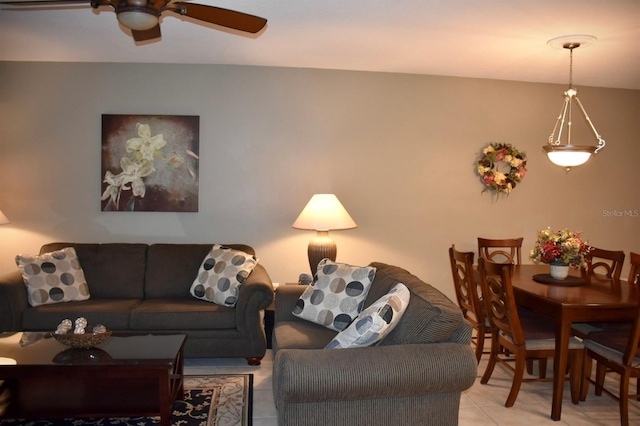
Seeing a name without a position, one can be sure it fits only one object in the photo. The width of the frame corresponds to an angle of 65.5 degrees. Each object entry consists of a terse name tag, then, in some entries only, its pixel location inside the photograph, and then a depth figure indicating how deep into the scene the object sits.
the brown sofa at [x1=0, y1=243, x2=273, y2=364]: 3.68
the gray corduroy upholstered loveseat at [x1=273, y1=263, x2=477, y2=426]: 2.20
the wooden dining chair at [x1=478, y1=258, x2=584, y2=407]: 3.18
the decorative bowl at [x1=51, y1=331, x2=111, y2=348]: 2.77
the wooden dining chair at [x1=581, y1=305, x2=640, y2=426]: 2.86
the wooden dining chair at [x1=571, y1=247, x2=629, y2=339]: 3.48
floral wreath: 4.87
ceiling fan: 2.09
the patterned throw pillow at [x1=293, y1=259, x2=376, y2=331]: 3.23
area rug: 2.88
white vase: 3.63
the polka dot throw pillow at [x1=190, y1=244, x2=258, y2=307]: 3.90
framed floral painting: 4.58
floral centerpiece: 3.55
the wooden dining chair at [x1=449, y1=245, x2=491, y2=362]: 3.70
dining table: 2.99
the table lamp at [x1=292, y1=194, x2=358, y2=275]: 4.24
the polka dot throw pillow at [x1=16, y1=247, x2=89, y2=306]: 3.82
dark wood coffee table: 2.59
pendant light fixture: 3.56
